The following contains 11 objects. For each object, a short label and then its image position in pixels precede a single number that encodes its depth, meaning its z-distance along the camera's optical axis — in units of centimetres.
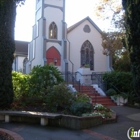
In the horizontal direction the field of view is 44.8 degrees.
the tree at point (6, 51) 849
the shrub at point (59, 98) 842
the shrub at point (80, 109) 767
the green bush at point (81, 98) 902
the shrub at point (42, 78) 994
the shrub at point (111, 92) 1243
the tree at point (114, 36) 1632
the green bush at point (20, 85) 994
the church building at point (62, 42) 2043
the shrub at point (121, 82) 1312
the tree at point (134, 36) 673
